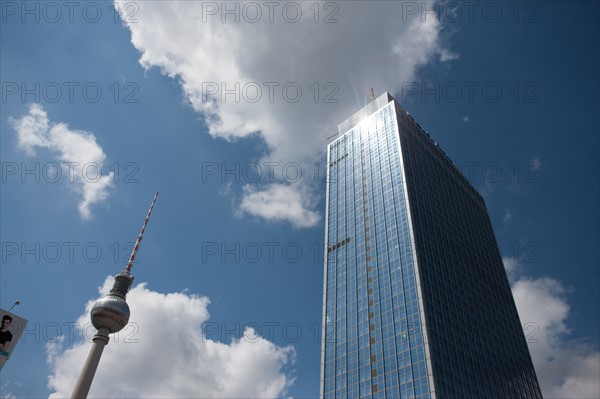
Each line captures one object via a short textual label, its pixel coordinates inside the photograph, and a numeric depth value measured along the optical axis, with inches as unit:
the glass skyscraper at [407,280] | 3376.5
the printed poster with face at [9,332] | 1702.8
